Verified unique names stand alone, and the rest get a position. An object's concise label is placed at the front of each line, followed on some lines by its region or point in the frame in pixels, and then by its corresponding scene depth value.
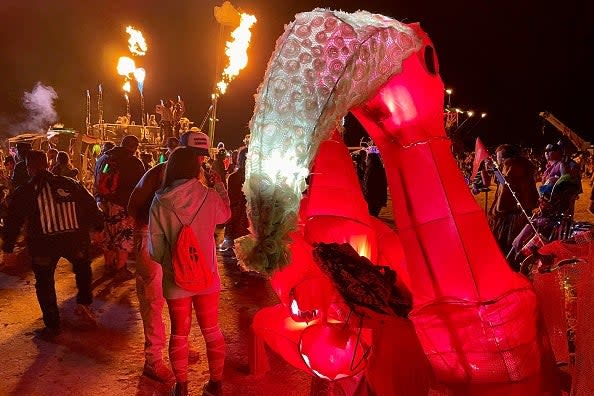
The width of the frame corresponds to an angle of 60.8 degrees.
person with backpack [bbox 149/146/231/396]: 3.75
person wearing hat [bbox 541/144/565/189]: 8.13
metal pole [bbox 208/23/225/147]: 10.70
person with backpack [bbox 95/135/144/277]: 7.30
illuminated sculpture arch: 1.81
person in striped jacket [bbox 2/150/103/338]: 5.42
